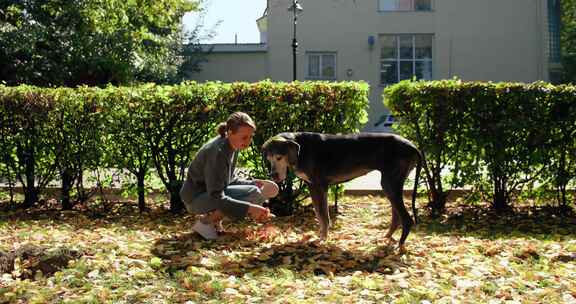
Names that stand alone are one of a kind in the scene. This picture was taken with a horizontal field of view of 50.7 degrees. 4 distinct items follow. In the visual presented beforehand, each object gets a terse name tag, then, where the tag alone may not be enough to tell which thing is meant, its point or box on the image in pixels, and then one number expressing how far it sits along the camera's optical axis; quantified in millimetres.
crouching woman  5773
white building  30906
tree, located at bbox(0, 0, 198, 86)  17797
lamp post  25297
